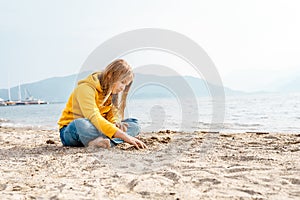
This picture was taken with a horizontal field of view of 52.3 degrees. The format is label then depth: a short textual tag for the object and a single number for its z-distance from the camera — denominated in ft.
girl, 11.04
